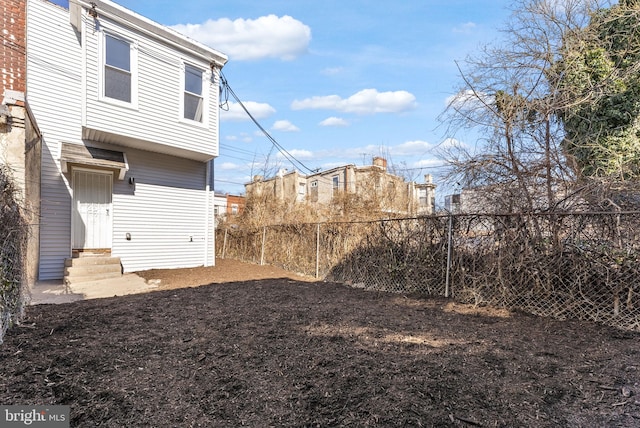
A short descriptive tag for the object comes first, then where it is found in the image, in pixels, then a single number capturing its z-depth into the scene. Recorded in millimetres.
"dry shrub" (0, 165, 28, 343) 3123
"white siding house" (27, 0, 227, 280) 7473
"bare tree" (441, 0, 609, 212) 5195
